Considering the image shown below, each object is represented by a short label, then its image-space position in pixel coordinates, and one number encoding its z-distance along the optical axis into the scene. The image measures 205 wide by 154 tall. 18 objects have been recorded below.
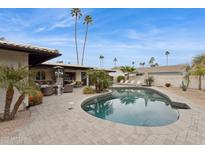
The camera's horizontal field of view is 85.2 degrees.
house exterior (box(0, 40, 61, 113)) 5.02
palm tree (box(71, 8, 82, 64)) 27.21
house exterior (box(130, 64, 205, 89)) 17.09
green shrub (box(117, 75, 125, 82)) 27.86
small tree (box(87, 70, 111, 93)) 13.06
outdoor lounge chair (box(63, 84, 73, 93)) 12.99
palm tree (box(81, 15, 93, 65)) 28.49
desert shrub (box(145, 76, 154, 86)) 21.08
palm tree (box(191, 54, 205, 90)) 14.92
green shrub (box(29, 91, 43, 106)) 7.24
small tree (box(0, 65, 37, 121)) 4.48
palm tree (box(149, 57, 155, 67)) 70.73
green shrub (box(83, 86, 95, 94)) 12.11
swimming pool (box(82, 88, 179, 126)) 6.58
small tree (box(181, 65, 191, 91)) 15.82
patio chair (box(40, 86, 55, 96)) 11.05
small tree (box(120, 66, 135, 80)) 27.08
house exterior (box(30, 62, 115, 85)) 15.50
